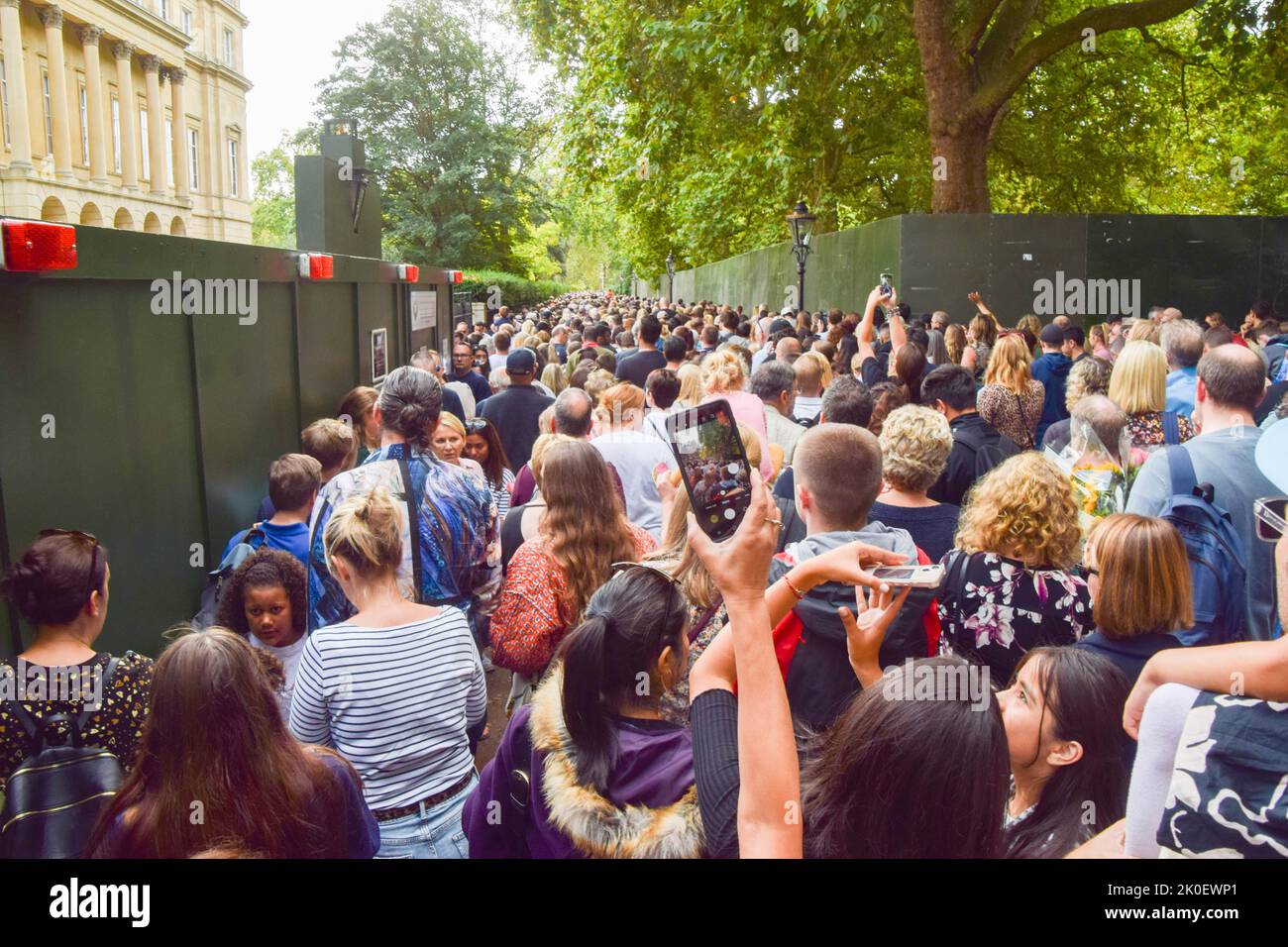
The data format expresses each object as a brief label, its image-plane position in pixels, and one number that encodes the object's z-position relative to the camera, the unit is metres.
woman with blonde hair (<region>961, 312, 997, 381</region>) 8.10
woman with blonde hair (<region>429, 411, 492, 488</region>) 5.24
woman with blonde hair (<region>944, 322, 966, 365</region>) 8.51
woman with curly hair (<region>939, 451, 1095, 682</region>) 3.24
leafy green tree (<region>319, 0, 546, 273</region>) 45.25
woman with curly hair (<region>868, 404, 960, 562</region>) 3.89
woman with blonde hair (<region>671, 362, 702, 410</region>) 6.56
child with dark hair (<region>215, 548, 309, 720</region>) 3.97
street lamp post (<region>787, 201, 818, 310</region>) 14.82
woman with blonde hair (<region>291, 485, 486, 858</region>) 2.89
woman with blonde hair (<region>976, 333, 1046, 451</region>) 6.13
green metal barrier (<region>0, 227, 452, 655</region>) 3.68
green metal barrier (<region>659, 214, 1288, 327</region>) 15.90
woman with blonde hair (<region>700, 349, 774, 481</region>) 5.41
